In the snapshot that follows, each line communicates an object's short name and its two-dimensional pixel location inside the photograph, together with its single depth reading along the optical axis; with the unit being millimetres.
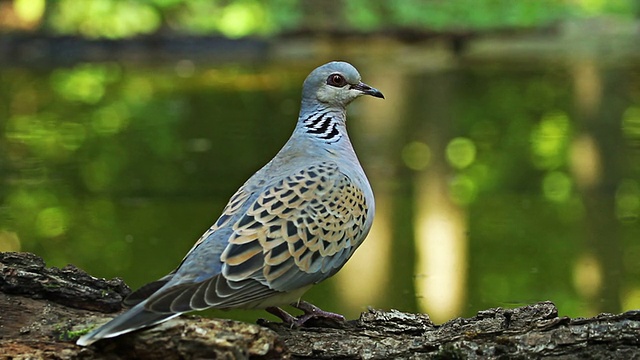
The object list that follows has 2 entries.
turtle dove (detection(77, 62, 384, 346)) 6398
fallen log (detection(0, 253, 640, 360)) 6242
